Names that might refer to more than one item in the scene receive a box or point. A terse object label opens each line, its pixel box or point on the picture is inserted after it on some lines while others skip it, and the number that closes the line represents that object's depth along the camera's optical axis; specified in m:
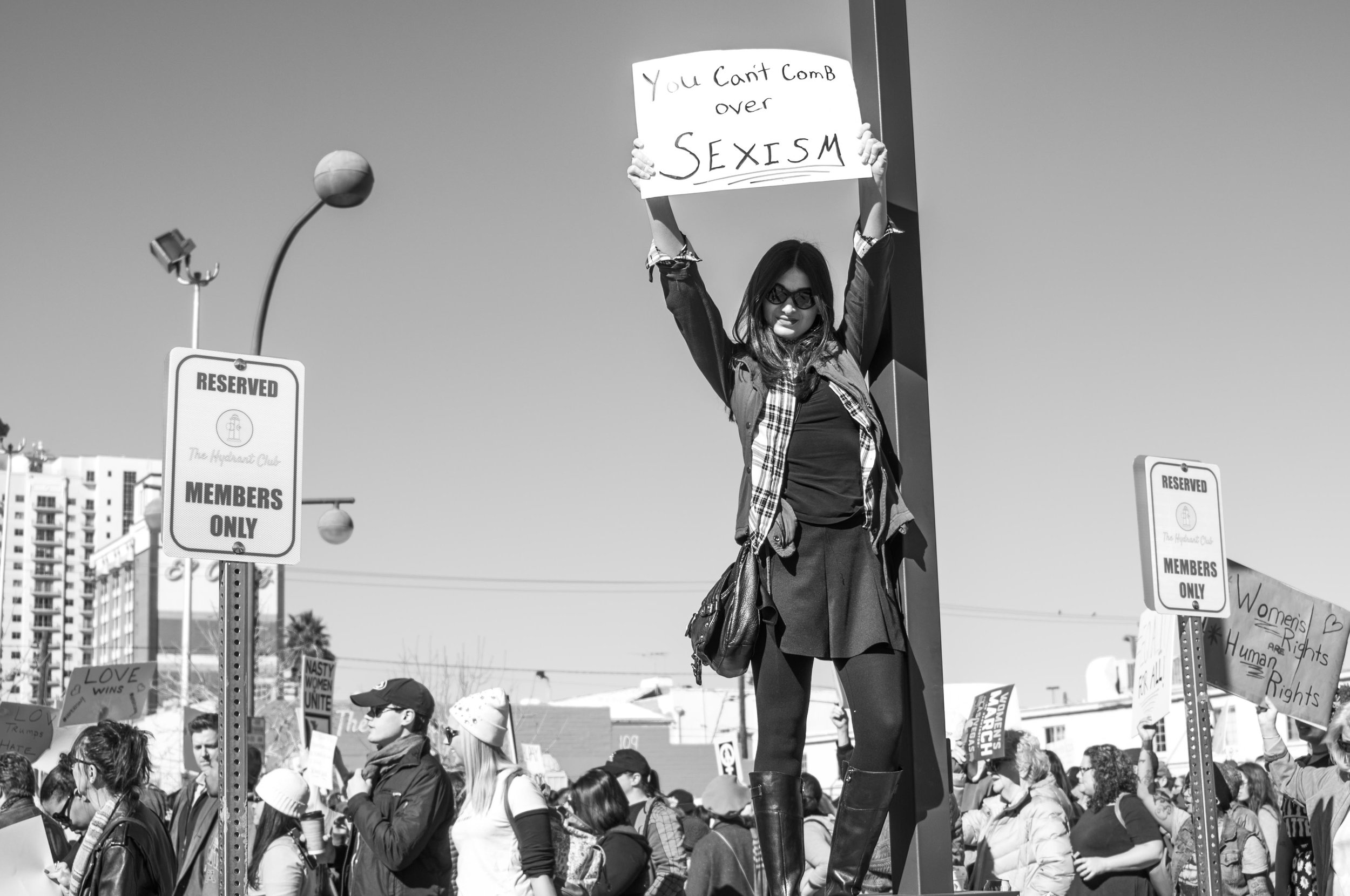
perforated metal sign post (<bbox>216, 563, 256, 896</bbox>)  4.26
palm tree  92.56
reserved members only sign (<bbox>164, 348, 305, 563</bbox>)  4.44
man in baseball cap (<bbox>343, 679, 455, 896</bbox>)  6.33
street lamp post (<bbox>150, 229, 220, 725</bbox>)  21.27
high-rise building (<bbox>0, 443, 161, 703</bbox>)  176.75
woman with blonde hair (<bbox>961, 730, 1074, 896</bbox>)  8.21
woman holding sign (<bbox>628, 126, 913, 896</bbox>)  3.96
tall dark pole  4.04
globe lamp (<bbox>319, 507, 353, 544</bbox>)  20.34
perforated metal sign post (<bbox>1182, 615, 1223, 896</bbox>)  5.45
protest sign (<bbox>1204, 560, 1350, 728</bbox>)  7.45
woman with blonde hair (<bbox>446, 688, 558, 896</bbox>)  5.90
